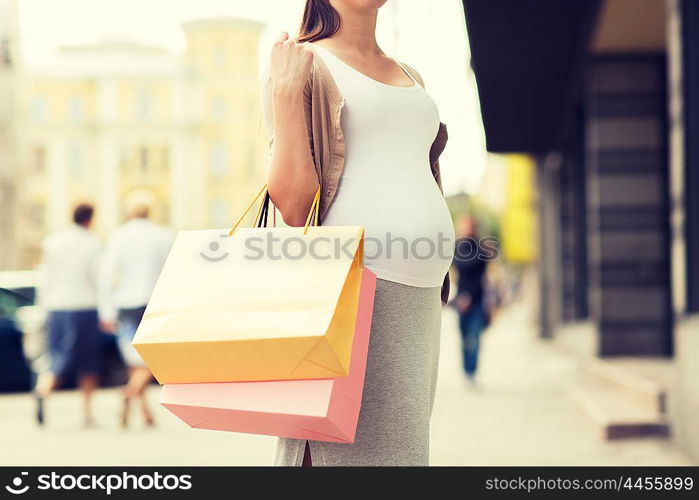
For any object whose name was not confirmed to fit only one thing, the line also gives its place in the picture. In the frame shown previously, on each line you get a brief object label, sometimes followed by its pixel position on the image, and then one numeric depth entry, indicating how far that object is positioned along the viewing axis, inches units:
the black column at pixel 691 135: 430.0
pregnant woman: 141.6
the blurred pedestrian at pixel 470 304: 754.9
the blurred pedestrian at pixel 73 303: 590.9
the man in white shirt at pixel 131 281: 556.1
